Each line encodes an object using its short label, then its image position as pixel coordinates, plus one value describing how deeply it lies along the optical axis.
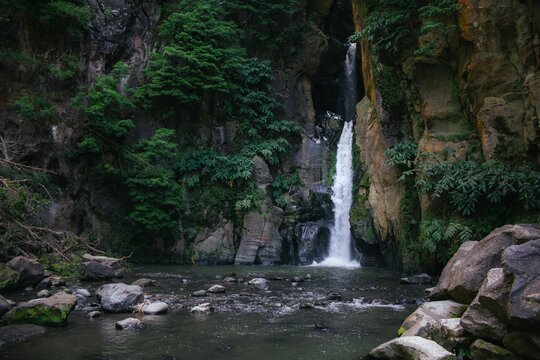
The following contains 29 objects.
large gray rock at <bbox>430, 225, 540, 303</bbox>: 6.21
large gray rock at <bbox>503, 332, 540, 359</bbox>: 4.68
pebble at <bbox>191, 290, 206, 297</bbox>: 10.54
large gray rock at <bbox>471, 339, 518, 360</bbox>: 5.01
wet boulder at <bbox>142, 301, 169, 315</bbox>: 8.52
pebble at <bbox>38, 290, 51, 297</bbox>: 9.56
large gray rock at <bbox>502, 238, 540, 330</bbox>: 4.61
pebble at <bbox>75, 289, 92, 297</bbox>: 10.12
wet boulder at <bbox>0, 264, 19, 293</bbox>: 9.85
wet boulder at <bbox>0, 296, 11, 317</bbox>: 7.22
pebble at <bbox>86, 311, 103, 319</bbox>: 8.12
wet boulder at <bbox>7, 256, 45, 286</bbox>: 10.48
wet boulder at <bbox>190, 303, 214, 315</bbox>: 8.69
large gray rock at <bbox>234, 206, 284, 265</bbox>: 19.06
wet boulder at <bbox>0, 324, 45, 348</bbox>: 6.43
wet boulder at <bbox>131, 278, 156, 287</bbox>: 11.84
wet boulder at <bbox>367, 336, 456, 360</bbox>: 5.01
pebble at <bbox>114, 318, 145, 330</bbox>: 7.32
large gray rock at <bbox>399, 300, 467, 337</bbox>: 6.11
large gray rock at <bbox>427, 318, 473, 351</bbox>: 5.58
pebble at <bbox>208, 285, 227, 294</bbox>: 11.15
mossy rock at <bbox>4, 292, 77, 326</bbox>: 7.22
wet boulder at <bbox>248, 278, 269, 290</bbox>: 12.15
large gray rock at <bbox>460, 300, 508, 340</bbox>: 5.18
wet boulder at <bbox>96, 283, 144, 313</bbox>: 8.61
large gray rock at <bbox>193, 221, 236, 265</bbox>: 19.17
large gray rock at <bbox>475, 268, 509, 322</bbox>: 5.04
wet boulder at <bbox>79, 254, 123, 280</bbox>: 12.65
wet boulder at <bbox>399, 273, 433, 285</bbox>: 12.67
